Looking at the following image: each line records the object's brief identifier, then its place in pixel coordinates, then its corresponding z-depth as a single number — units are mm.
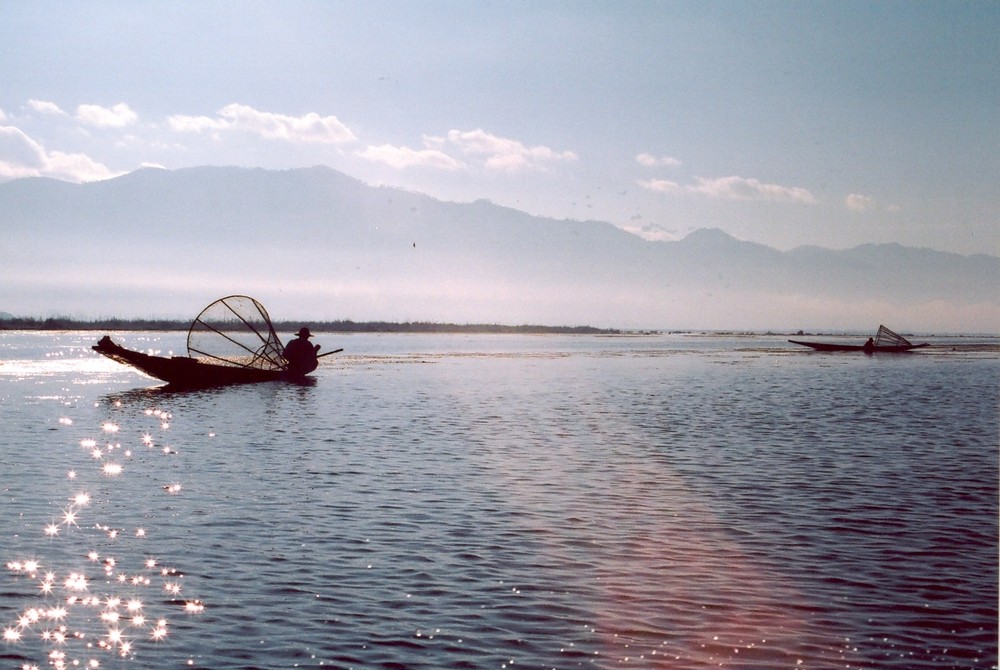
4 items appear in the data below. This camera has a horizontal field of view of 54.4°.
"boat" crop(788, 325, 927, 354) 121856
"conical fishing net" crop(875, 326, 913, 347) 124362
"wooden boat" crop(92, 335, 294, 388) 45591
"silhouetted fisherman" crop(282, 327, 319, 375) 56969
